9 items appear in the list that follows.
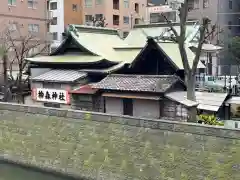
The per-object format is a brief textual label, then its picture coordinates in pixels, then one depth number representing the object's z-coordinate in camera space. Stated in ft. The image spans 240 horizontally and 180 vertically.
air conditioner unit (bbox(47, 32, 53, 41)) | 130.68
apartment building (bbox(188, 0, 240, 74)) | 129.80
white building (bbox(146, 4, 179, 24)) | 144.73
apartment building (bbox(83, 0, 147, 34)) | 143.54
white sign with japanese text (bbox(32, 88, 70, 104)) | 60.00
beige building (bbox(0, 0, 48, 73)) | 106.32
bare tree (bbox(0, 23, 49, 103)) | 73.97
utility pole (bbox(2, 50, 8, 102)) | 70.50
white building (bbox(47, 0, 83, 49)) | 143.64
